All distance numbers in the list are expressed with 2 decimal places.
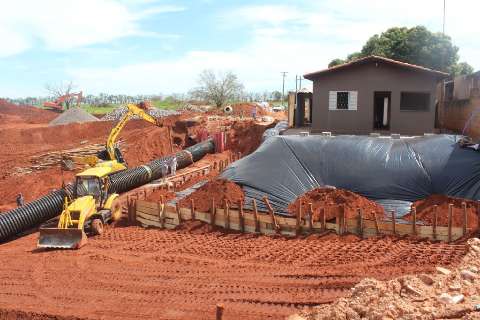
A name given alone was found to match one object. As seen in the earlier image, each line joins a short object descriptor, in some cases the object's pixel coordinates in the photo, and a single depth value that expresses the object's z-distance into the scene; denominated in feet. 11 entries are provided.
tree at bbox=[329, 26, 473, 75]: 125.18
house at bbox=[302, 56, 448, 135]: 67.41
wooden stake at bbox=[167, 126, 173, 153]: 98.26
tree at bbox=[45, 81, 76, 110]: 220.43
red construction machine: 200.92
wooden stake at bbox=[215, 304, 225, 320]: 23.83
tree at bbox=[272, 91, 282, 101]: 380.95
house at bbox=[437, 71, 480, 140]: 63.75
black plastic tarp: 46.16
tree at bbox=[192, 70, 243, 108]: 186.19
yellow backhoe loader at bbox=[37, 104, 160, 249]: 42.73
